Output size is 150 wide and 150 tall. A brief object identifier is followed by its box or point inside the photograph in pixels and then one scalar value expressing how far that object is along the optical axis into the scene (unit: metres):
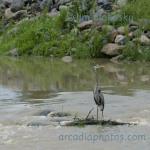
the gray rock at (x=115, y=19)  20.19
